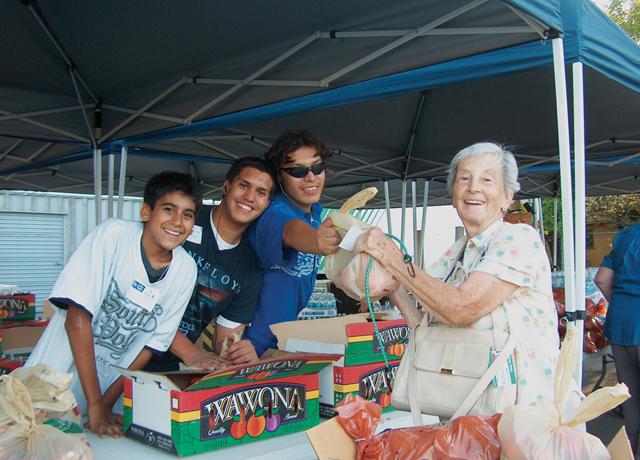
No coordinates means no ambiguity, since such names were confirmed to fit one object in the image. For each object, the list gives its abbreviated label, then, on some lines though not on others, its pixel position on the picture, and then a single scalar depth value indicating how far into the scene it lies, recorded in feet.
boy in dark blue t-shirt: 6.75
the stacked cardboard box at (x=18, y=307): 14.57
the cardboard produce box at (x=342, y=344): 6.09
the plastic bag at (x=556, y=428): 3.20
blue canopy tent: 8.15
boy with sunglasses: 6.81
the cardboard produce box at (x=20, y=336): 13.41
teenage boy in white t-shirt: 5.54
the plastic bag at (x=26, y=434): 3.87
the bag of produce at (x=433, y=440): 3.54
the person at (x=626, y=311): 11.11
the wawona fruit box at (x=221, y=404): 4.87
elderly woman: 4.43
